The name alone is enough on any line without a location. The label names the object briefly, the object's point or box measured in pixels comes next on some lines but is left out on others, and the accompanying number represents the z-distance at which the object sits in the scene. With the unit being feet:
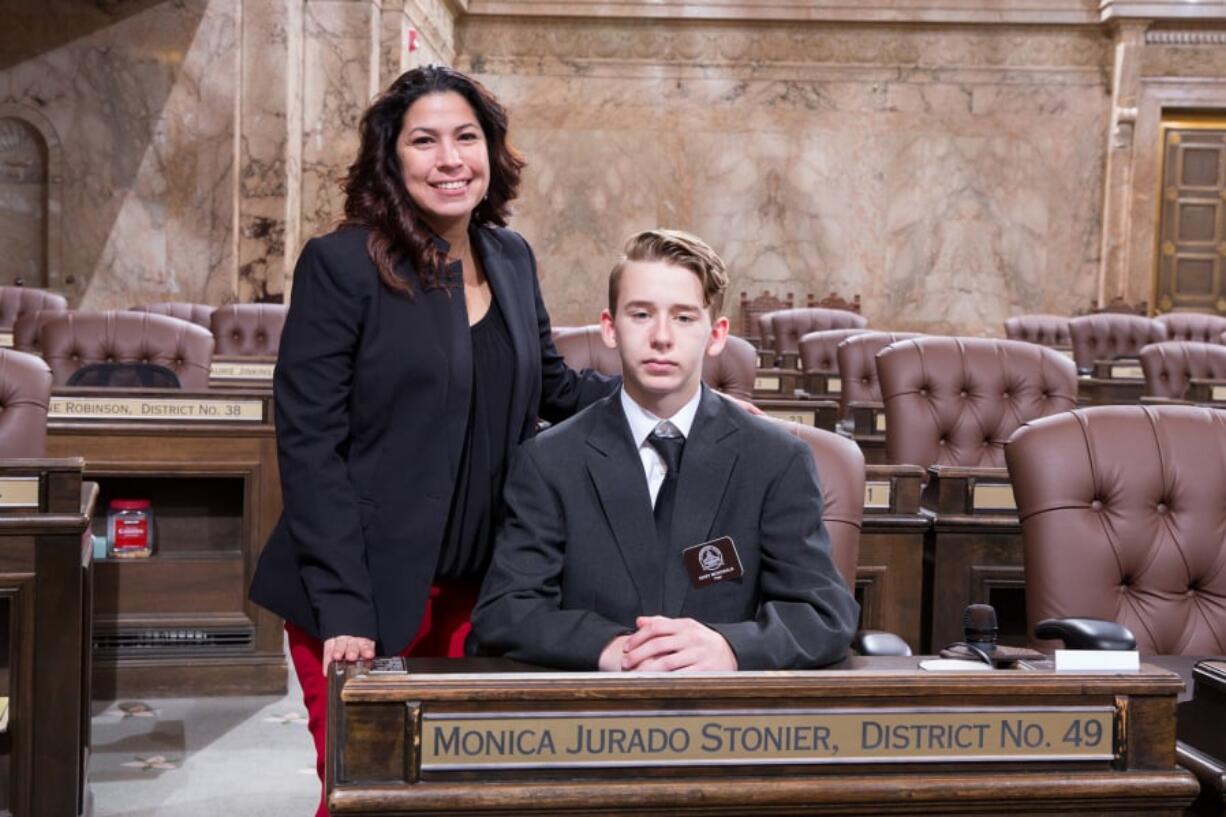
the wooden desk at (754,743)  5.12
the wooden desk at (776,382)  21.72
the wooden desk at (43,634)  10.74
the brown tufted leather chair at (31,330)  21.10
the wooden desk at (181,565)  15.64
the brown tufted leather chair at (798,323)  33.01
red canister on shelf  16.07
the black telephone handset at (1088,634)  6.47
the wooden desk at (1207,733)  5.95
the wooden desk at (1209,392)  21.30
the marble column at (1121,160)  47.78
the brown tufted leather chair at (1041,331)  36.78
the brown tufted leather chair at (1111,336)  35.76
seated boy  6.72
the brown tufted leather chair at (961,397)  17.10
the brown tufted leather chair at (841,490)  9.28
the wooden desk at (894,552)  12.20
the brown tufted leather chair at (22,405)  13.04
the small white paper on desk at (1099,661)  5.57
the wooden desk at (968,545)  12.39
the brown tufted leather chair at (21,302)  31.14
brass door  48.93
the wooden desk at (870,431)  17.85
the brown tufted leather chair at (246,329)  27.86
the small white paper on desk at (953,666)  5.70
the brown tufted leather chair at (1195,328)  36.47
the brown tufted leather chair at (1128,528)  9.27
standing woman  7.23
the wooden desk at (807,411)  17.04
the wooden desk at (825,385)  22.47
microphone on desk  6.20
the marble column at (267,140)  35.27
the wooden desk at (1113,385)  24.36
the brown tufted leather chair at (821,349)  25.73
